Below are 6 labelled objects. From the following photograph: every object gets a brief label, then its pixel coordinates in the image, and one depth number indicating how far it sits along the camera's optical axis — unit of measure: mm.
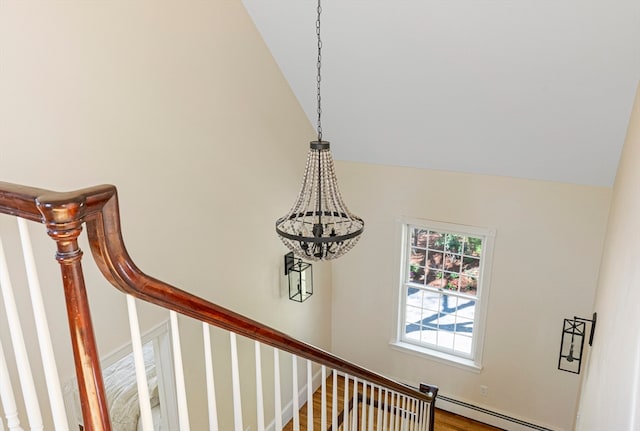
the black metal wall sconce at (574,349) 4609
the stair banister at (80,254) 861
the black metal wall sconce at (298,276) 5148
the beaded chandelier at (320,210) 2732
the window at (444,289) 5238
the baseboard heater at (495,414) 5234
